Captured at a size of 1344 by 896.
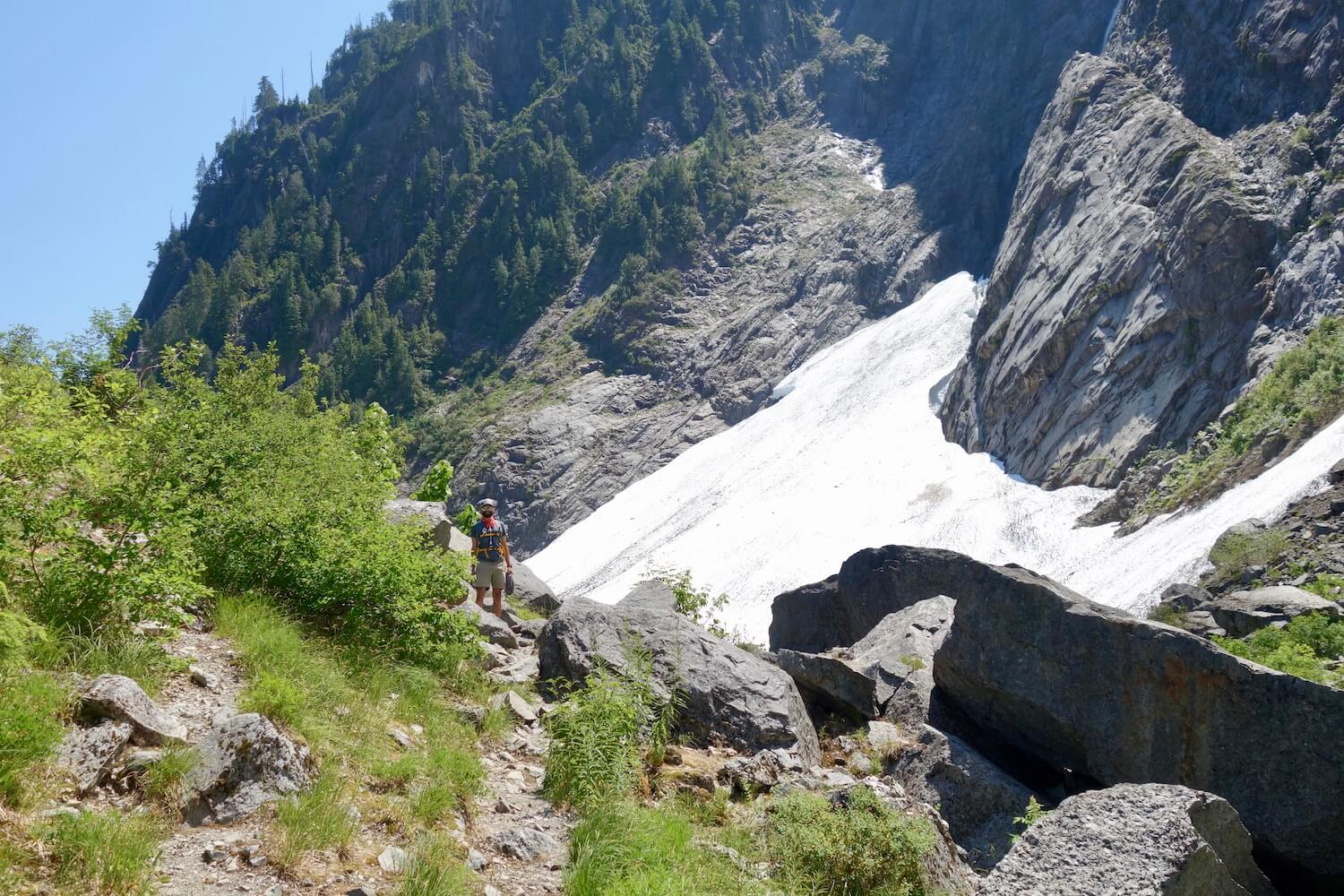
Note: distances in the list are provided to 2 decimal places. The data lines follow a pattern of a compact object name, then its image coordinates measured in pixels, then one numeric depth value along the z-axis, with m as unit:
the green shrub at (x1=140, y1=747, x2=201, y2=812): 5.91
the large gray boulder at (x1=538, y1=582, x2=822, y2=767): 9.23
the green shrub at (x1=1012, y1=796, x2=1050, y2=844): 7.71
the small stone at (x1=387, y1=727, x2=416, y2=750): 7.63
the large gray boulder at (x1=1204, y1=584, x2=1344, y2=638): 13.30
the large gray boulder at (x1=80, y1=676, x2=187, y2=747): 6.19
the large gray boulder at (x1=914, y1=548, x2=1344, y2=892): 7.54
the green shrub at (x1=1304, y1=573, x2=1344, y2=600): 13.89
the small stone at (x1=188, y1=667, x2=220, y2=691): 7.33
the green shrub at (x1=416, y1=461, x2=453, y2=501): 19.25
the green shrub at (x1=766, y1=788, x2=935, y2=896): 6.74
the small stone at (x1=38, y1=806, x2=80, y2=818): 5.26
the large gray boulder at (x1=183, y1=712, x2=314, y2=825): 6.01
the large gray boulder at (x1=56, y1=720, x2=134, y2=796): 5.77
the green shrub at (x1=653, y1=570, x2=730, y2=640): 14.23
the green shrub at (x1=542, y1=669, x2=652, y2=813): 7.53
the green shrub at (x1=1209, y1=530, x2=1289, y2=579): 16.98
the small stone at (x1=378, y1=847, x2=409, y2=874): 5.91
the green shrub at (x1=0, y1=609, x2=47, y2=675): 5.37
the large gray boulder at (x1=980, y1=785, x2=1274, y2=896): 6.00
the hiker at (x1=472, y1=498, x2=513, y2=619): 12.84
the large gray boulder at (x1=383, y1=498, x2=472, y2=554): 14.80
